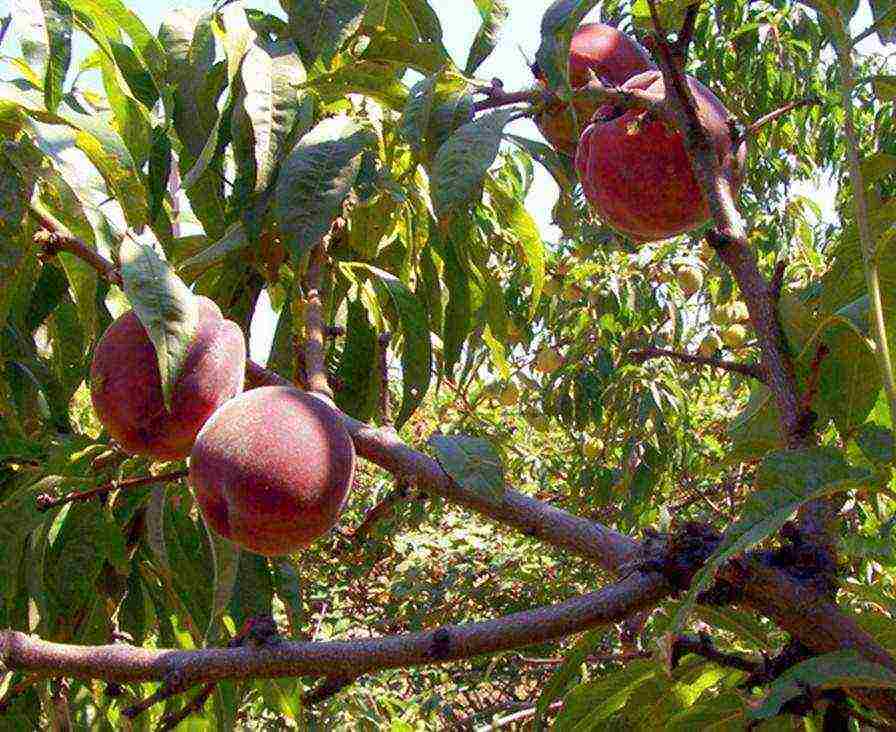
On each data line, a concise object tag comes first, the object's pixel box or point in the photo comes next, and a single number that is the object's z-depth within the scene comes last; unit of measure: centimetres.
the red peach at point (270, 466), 114
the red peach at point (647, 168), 124
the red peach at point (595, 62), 139
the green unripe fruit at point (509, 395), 444
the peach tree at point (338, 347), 85
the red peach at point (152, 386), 120
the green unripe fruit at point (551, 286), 444
